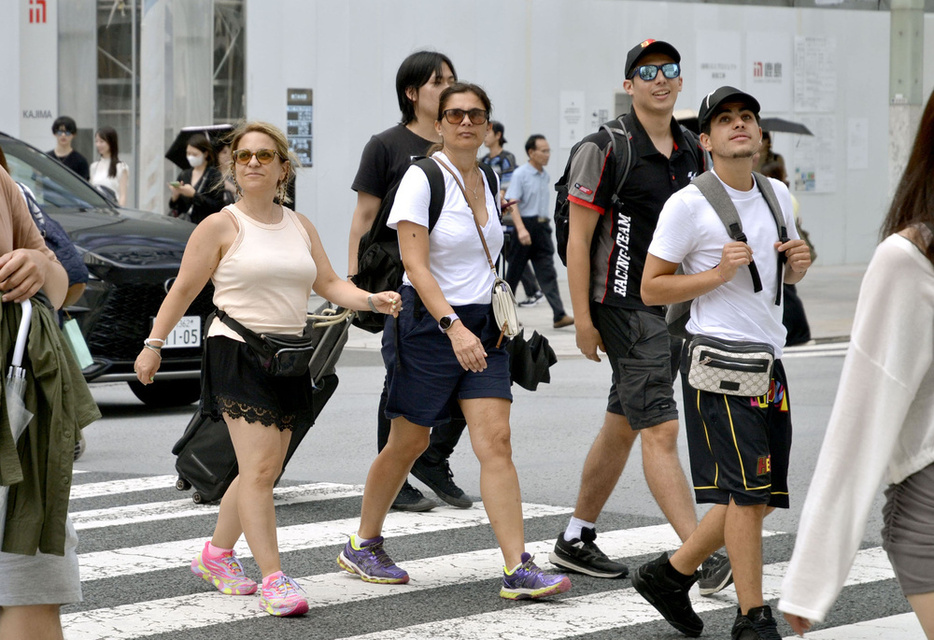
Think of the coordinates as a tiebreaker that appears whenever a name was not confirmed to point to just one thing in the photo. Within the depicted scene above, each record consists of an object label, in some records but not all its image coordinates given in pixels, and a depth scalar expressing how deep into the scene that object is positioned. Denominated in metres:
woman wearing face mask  22.25
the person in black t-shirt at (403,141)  13.69
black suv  19.73
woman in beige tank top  10.80
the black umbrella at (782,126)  38.91
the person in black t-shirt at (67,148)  32.00
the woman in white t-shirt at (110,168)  32.47
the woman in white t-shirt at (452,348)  11.00
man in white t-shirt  9.52
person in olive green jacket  7.53
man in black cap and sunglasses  11.20
